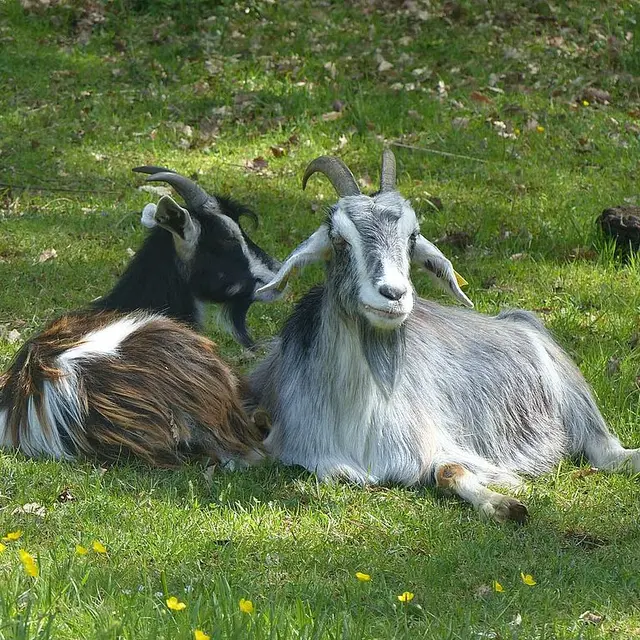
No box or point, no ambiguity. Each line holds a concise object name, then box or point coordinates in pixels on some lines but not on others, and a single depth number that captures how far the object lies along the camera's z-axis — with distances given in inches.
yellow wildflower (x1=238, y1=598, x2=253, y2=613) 273.7
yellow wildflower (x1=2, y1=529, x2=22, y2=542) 330.6
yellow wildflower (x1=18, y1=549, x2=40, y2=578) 290.7
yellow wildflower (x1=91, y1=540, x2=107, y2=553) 328.5
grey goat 420.8
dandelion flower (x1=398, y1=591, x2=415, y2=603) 298.1
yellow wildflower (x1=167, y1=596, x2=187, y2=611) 269.4
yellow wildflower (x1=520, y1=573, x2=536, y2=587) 332.2
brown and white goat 429.7
